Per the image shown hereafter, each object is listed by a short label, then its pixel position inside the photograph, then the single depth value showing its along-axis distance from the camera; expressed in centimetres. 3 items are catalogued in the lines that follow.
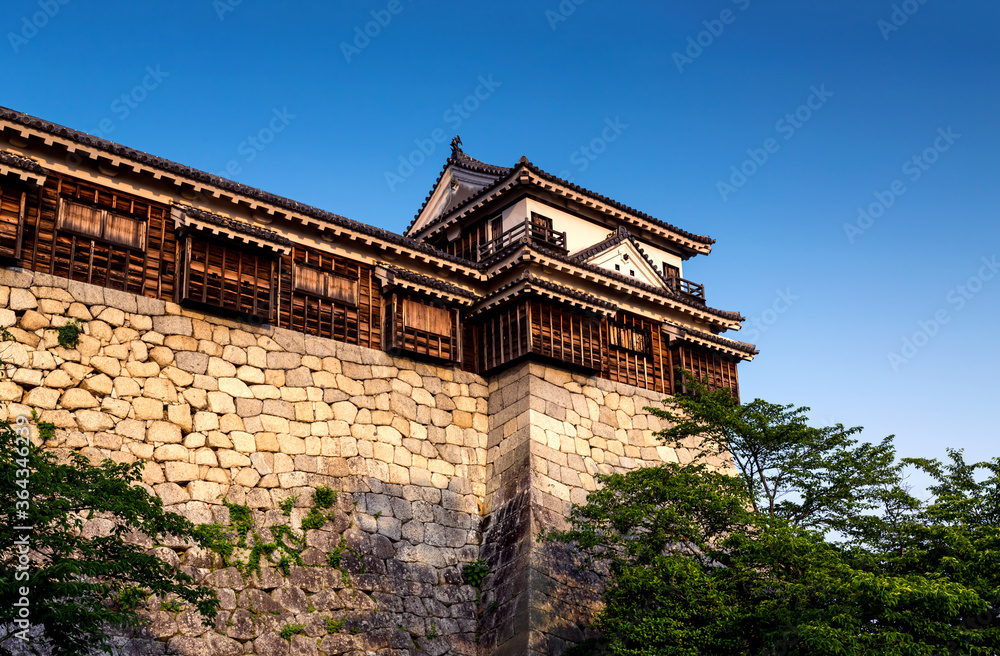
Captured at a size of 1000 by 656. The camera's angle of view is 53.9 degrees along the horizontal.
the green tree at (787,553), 1562
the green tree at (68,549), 1211
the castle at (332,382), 1855
